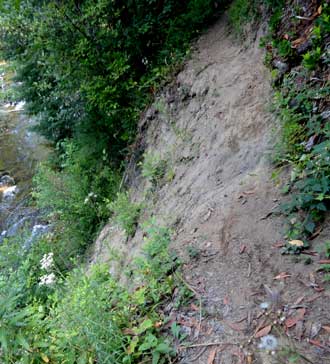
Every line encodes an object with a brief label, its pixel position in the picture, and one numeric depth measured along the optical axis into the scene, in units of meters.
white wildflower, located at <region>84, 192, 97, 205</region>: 6.46
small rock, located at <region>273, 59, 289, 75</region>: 3.72
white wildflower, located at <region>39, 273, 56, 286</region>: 3.43
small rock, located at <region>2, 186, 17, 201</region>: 10.62
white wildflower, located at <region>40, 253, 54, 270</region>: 3.82
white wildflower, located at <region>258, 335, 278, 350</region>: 1.94
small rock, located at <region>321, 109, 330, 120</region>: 2.90
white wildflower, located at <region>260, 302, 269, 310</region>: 2.09
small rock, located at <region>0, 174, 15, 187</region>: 11.28
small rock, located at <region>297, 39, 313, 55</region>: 3.48
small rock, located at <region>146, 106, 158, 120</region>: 5.99
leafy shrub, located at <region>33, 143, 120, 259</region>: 6.57
